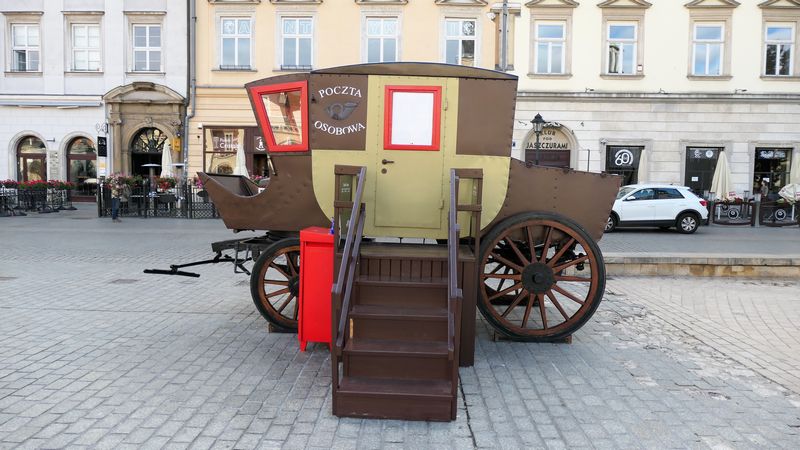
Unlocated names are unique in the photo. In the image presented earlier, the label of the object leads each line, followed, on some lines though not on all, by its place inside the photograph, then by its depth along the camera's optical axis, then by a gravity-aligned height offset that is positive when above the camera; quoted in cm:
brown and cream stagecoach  463 -4
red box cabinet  496 -85
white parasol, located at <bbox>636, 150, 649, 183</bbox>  2198 +89
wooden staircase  376 -100
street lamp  1838 +219
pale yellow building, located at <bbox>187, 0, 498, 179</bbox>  2325 +595
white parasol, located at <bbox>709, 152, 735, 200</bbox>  2044 +50
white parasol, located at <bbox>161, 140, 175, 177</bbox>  2195 +79
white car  1714 -51
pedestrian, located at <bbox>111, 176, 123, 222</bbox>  1839 -32
